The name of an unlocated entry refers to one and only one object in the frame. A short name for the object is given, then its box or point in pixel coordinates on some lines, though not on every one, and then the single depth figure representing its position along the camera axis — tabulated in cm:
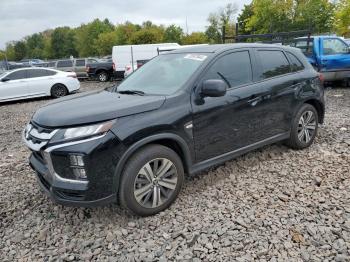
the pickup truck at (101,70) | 1934
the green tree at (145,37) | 4547
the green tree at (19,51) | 9100
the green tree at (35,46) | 8925
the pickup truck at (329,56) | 982
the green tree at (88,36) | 6784
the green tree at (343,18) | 2553
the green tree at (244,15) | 5347
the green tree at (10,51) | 9131
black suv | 296
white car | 1234
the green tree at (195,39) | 5438
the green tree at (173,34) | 5575
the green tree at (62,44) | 8219
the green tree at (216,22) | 5643
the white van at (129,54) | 1789
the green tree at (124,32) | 5791
